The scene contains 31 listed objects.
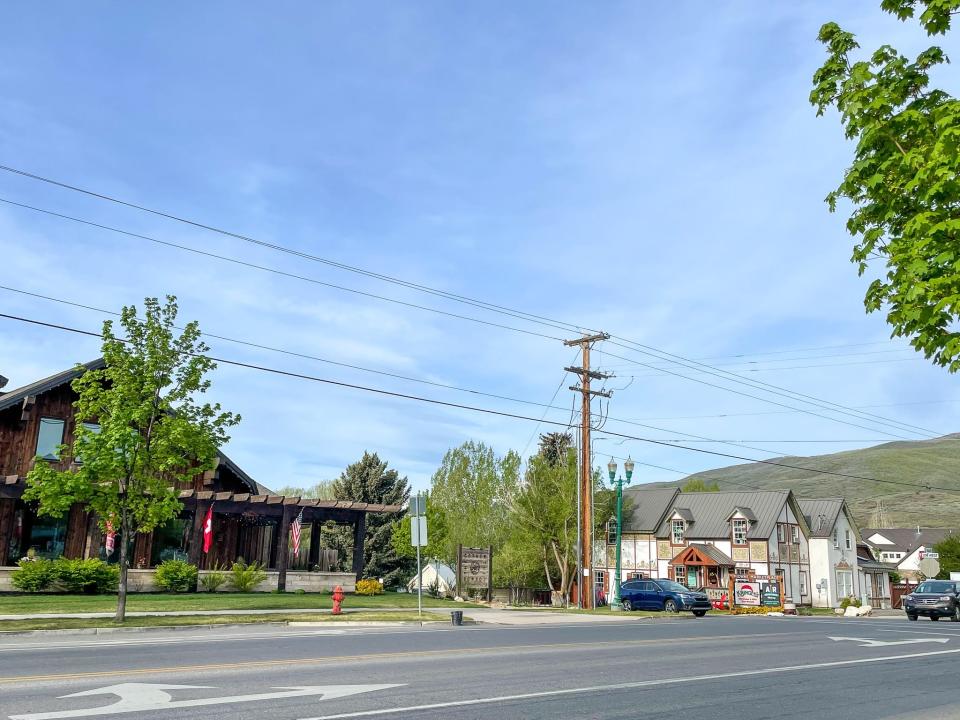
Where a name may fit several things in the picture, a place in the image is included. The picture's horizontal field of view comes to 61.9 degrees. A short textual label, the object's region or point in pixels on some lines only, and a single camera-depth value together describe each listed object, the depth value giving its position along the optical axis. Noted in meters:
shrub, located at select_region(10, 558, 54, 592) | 26.22
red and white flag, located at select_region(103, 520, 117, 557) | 31.17
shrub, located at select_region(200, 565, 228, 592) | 29.66
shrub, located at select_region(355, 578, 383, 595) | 33.41
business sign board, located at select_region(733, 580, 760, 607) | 42.94
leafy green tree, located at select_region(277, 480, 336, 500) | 73.00
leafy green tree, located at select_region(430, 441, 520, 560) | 50.09
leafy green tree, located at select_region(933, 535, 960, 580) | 90.62
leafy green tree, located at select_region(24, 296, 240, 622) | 20.05
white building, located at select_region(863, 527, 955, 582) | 105.06
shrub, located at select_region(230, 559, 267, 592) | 30.02
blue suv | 32.28
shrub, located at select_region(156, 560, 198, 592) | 28.78
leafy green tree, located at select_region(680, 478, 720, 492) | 107.79
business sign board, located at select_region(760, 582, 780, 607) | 41.97
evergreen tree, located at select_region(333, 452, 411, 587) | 47.16
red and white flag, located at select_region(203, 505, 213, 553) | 30.55
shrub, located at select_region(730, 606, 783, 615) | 40.59
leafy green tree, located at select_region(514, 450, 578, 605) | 49.44
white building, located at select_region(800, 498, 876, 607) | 63.62
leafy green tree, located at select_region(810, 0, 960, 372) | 6.88
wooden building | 30.14
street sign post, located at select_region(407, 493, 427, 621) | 22.41
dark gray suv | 32.53
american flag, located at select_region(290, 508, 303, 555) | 33.44
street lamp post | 33.38
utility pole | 33.25
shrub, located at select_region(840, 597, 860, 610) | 51.81
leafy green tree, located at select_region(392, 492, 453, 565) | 52.16
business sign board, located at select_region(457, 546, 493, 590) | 32.41
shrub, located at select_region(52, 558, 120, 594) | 26.98
